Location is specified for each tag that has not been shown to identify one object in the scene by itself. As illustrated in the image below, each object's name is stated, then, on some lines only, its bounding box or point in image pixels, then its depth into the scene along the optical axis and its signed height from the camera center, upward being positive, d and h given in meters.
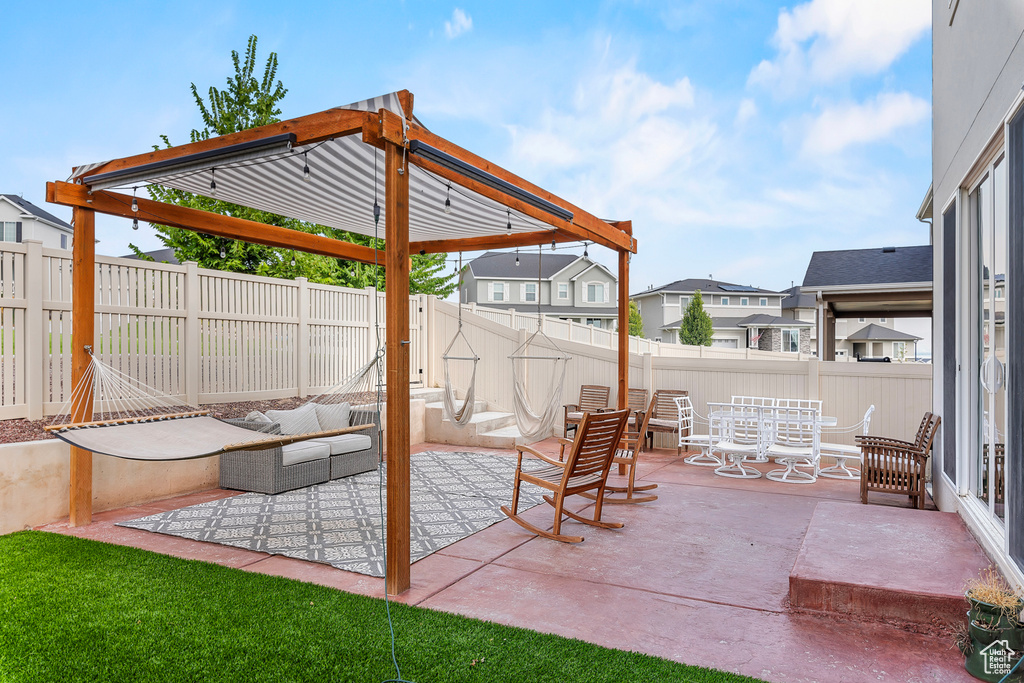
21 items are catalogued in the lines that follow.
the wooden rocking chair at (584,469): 4.51 -0.94
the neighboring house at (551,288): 26.56 +2.50
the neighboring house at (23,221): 20.75 +4.30
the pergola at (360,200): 3.50 +1.16
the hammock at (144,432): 4.06 -0.62
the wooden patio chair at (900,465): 5.04 -1.00
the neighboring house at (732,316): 30.45 +1.58
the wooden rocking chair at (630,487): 5.63 -1.29
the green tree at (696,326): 29.44 +0.92
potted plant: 2.44 -1.14
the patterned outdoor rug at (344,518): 4.23 -1.37
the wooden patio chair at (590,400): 9.15 -0.82
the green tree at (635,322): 30.66 +1.15
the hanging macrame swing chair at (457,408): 7.56 -0.77
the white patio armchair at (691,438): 7.73 -1.18
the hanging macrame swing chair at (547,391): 7.32 -0.55
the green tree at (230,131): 9.69 +3.05
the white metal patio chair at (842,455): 6.79 -1.22
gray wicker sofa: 5.81 -1.15
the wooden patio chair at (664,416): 8.43 -0.99
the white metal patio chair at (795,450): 6.71 -1.17
